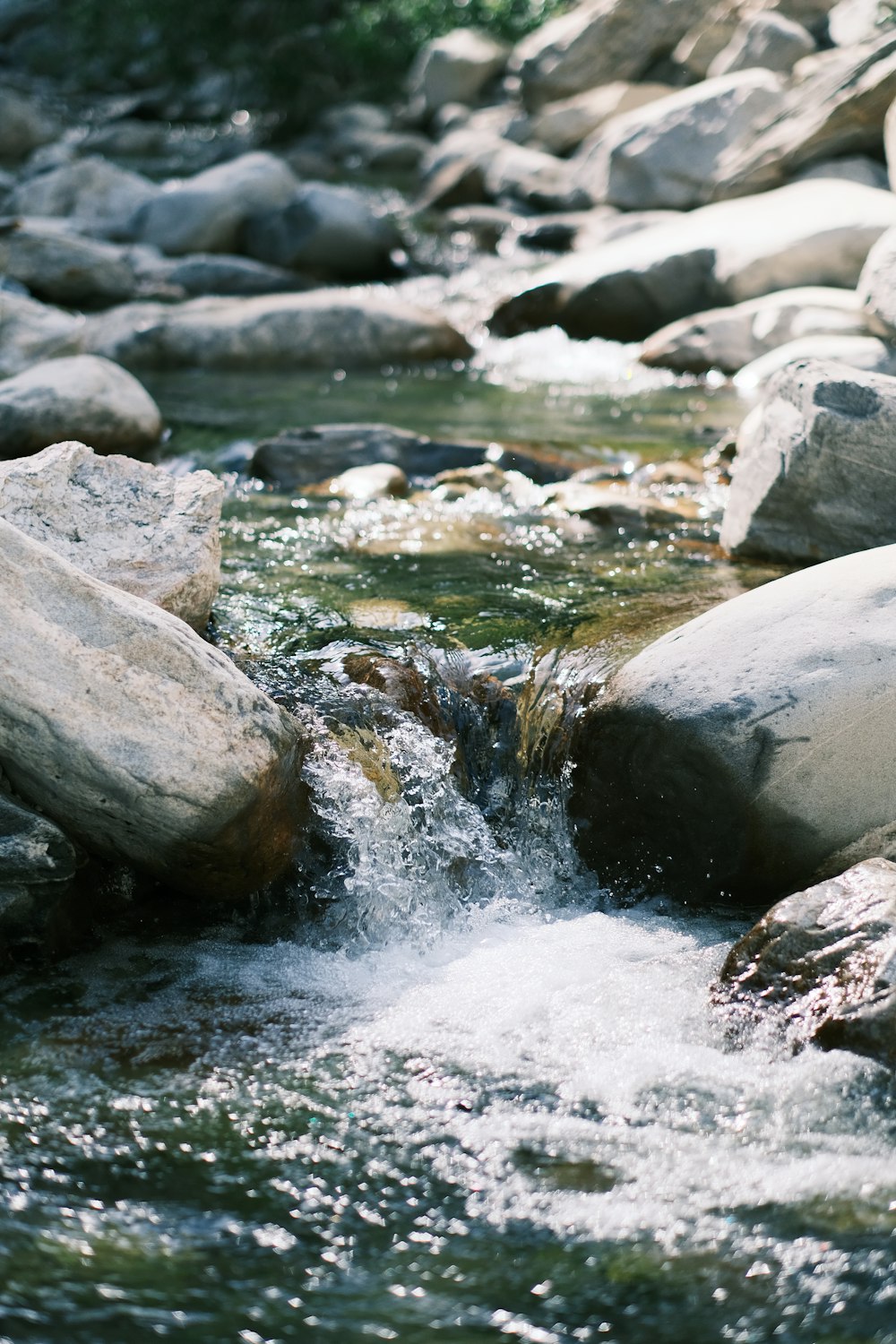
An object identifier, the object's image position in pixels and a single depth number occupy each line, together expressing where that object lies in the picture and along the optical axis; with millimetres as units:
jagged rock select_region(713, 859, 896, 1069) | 3324
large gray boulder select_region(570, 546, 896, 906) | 4086
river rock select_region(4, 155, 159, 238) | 16266
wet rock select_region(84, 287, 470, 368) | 11125
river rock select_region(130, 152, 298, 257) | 15133
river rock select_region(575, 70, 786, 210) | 15086
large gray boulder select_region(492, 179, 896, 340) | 11219
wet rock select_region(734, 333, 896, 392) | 8805
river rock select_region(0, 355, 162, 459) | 7457
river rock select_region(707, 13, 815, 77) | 16703
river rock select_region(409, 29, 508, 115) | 22203
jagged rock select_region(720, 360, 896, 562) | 5547
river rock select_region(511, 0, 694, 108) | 19359
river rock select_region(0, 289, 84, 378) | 9820
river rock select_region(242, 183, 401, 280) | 14344
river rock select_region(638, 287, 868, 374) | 10164
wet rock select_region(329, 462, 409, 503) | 7422
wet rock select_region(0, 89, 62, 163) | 22098
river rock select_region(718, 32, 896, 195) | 13391
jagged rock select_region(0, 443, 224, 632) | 4652
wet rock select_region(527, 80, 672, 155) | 18922
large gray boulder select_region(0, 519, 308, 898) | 3781
